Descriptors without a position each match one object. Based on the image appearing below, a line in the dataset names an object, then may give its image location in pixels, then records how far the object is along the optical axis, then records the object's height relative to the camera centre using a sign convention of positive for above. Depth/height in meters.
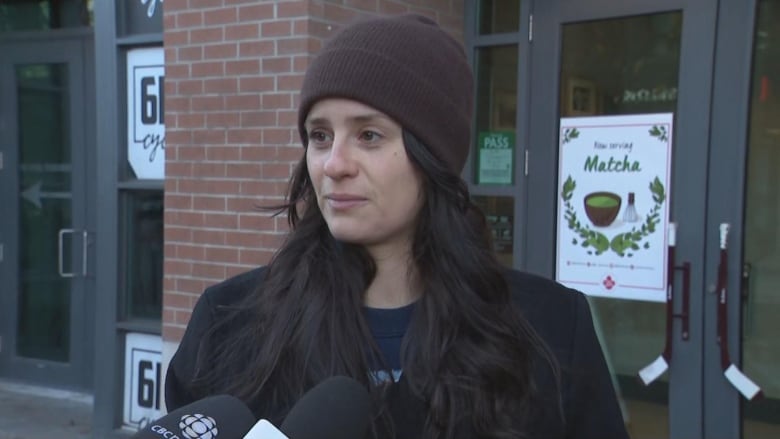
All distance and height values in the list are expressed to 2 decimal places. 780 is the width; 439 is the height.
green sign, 4.69 +0.04
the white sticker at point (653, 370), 4.11 -0.94
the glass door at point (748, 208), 3.90 -0.17
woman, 1.60 -0.26
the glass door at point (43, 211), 6.48 -0.41
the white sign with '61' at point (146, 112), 4.99 +0.26
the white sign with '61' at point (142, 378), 5.08 -1.27
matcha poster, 4.12 -0.18
